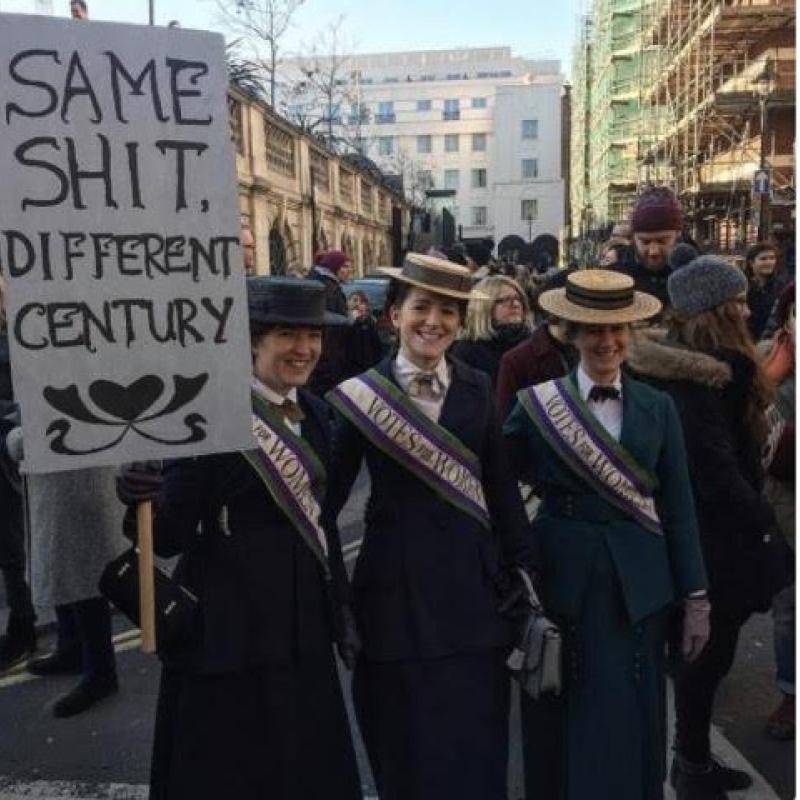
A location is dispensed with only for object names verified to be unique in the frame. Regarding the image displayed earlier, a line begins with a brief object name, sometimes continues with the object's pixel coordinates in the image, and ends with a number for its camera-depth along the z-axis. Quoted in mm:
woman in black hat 2557
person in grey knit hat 3096
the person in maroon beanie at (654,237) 4770
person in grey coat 3977
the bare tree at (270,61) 22266
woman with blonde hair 5359
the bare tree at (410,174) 52444
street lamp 14468
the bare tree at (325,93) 27323
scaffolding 20094
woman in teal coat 2803
